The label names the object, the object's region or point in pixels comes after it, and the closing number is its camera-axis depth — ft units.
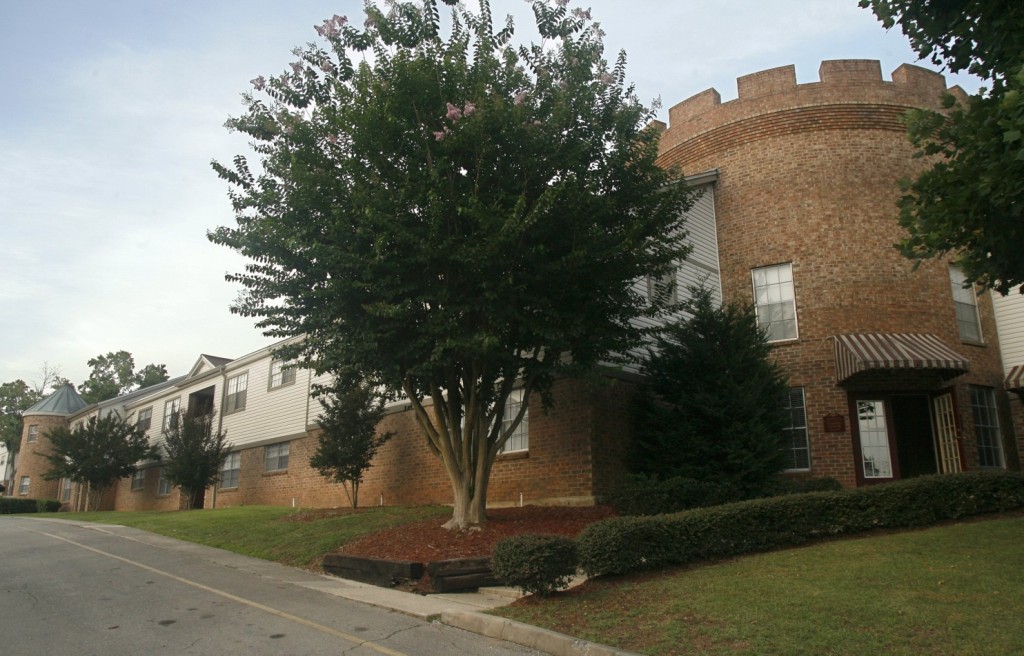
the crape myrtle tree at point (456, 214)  38.65
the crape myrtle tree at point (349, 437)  66.03
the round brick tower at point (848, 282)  57.26
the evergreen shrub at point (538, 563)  28.76
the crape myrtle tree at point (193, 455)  94.12
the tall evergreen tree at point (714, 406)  49.19
